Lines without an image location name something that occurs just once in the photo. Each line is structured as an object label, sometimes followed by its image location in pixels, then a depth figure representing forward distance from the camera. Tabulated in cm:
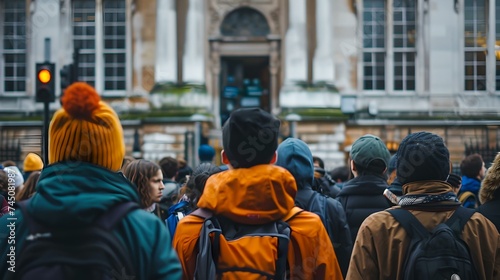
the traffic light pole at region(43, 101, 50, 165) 1209
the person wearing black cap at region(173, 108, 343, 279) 432
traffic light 1392
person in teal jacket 356
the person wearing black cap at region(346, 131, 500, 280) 470
